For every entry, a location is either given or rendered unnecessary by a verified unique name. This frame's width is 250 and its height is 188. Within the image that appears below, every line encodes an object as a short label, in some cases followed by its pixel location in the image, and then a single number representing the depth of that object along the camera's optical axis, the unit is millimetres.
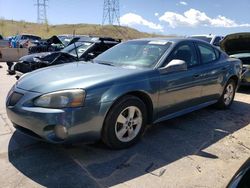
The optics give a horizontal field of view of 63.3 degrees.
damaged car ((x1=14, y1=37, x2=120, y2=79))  5540
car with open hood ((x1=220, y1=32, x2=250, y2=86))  5510
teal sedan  2359
